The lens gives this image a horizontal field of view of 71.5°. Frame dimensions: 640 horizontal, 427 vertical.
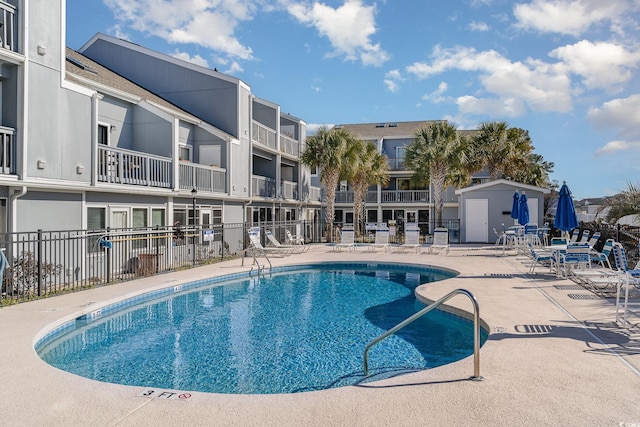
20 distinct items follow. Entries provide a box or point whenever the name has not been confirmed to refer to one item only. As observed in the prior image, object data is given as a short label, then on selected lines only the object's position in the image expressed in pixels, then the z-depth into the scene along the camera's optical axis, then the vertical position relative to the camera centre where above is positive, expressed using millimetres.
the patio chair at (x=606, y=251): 11438 -929
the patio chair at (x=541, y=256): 12961 -1176
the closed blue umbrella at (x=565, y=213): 12211 +85
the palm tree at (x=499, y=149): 28219 +4298
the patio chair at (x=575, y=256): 10812 -988
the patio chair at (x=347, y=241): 21814 -1236
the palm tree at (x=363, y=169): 26172 +2946
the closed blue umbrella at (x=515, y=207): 21422 +445
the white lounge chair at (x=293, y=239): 23108 -1222
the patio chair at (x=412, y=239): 21045 -1080
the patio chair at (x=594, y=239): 12717 -665
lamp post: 16112 -207
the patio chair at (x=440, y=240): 20344 -1127
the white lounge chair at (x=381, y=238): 22141 -1114
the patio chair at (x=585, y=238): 14250 -715
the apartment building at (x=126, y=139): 10766 +2811
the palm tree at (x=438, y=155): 26438 +3682
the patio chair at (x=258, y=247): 16841 -1150
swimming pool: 6387 -2249
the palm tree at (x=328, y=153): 25266 +3633
